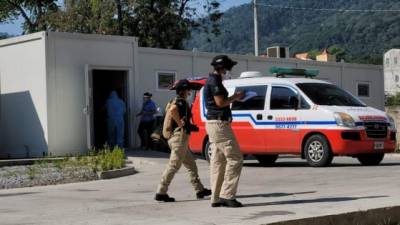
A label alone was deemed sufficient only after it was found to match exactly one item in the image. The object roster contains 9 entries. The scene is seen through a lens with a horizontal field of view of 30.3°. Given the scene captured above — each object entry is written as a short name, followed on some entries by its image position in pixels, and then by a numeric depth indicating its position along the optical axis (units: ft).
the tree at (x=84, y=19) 123.13
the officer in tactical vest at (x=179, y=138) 32.76
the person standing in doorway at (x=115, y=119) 67.51
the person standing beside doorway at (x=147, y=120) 68.89
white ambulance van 48.91
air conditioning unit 97.14
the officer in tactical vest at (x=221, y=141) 29.55
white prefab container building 65.10
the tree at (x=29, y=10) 142.00
